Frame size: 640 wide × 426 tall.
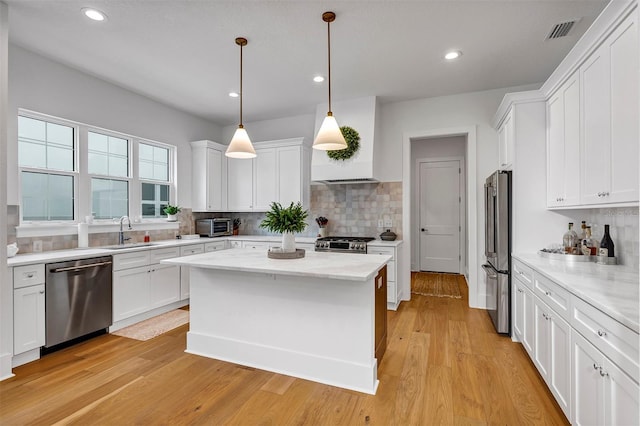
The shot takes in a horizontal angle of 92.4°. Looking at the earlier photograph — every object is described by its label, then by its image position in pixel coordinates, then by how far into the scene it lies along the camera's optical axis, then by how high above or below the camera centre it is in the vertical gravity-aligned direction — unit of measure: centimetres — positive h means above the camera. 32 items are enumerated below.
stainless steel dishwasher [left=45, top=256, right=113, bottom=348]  280 -84
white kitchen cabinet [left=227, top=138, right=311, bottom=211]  486 +60
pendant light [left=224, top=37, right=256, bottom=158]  265 +58
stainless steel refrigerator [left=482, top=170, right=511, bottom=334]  315 -37
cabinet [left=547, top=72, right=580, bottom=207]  242 +58
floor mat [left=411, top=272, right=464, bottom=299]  488 -127
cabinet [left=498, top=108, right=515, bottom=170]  322 +80
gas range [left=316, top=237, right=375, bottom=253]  411 -43
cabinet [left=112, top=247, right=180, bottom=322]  340 -85
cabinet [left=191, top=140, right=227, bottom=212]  500 +60
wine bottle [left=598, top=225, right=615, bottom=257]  240 -27
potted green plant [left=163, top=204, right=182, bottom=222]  456 +1
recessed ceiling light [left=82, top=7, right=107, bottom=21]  243 +161
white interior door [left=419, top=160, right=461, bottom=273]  623 -7
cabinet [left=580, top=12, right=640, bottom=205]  172 +59
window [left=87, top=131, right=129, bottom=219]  377 +52
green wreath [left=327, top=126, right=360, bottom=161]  427 +100
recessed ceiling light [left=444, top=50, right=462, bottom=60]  311 +163
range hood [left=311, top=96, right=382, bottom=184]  425 +85
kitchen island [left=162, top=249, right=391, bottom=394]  227 -84
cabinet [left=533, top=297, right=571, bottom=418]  180 -91
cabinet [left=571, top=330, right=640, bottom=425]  122 -80
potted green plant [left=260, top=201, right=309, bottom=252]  265 -9
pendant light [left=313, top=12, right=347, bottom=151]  239 +60
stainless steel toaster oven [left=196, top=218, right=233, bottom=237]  493 -23
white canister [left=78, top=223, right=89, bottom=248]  348 -25
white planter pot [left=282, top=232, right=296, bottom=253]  270 -26
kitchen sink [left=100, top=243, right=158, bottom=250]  359 -41
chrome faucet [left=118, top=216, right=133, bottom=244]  387 -30
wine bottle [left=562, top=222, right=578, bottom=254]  275 -25
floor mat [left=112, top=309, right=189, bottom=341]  330 -131
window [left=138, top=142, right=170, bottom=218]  442 +53
